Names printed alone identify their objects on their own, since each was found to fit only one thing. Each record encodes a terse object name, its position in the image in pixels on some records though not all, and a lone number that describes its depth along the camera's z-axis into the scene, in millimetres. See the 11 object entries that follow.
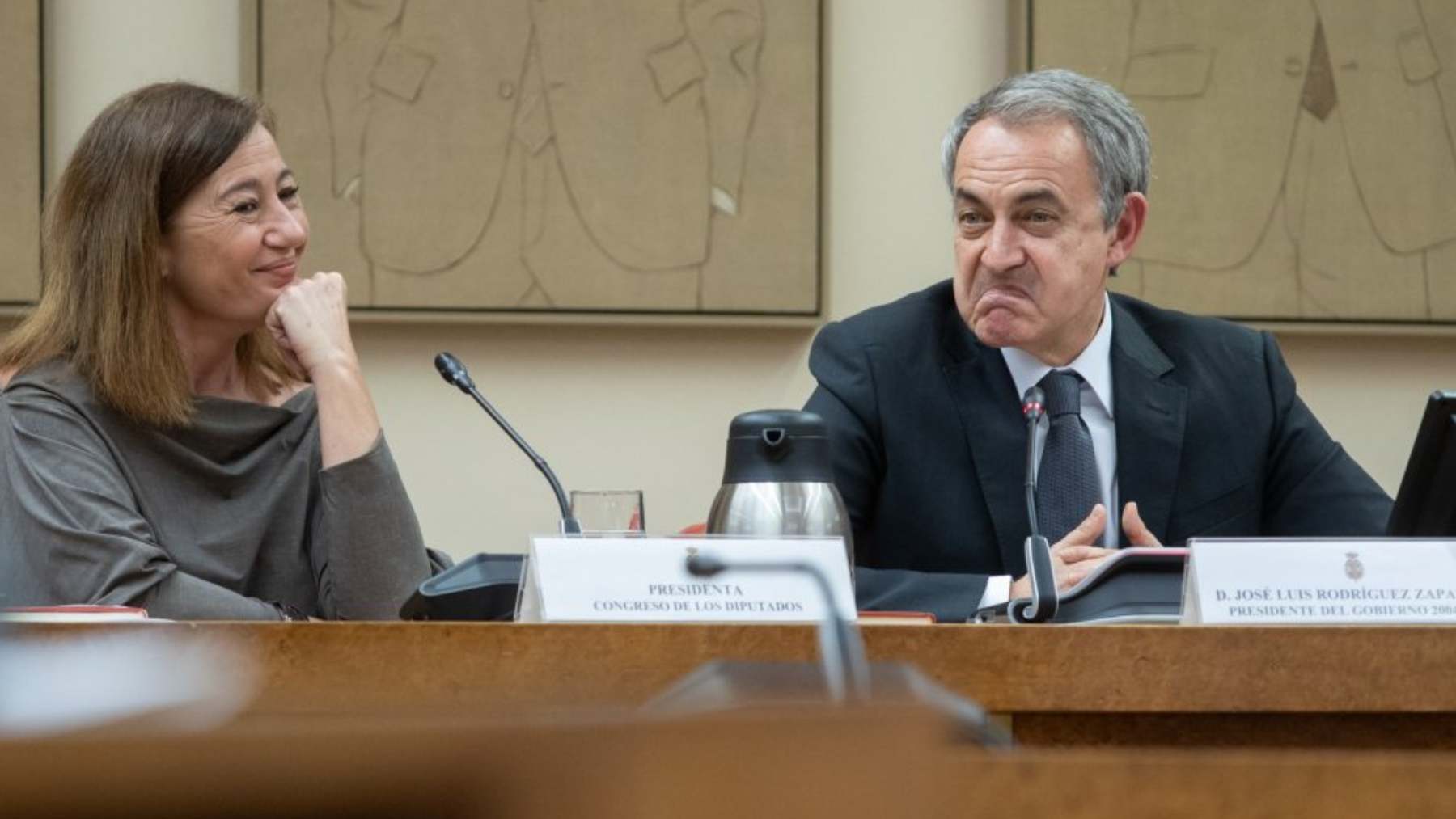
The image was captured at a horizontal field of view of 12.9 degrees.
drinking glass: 5404
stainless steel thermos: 5246
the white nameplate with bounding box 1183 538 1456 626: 5074
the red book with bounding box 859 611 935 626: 5072
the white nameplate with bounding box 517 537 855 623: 5042
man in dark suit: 5647
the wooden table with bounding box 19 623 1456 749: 4947
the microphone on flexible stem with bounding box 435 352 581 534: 5557
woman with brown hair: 5521
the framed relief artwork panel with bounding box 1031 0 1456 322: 6332
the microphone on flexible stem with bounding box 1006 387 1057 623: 5161
